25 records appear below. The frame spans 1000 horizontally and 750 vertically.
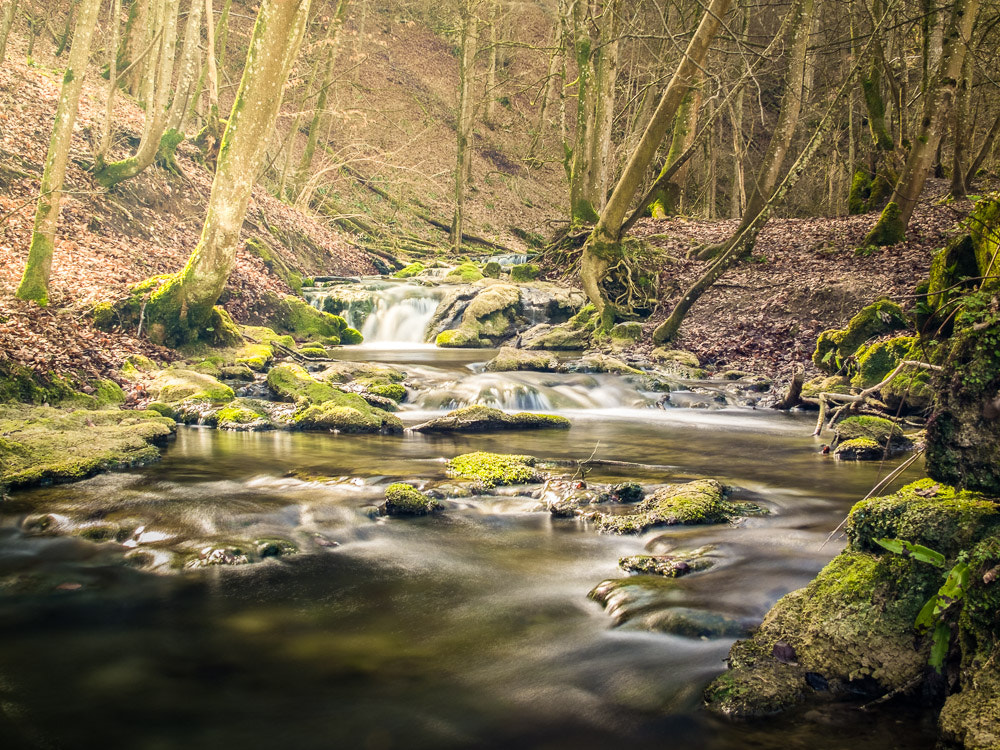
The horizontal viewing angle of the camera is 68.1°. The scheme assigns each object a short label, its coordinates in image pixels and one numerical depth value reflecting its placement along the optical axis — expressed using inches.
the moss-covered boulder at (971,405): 127.2
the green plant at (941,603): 114.5
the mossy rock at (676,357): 570.6
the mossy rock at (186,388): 404.5
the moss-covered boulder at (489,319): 713.0
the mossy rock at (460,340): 705.6
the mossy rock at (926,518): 125.4
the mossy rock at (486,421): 385.1
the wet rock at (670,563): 187.6
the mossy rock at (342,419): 382.0
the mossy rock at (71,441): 261.7
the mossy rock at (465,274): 843.4
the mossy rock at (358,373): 476.1
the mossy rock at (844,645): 126.5
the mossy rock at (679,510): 225.6
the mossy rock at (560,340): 653.3
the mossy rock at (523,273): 824.3
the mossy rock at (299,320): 622.5
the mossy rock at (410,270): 940.6
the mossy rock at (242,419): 375.9
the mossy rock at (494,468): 273.3
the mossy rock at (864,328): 456.4
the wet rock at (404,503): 243.4
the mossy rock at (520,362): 543.2
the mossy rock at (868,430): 335.6
